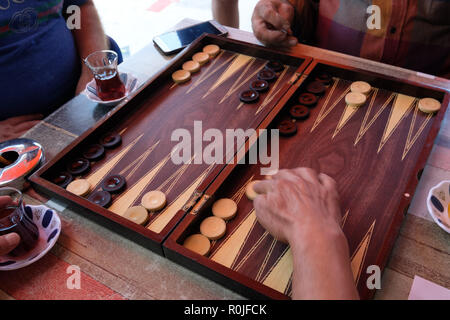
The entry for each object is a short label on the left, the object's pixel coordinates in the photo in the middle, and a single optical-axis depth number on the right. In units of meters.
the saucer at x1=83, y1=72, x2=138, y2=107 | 0.60
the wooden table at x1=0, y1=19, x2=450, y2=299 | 0.37
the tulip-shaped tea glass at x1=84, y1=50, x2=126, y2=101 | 0.58
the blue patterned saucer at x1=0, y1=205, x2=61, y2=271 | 0.39
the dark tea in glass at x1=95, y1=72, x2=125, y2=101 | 0.59
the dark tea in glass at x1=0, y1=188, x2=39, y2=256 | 0.39
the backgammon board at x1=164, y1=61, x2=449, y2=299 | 0.38
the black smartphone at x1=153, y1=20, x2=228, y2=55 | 0.74
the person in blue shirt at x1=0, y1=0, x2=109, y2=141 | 0.68
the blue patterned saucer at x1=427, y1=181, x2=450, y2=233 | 0.40
